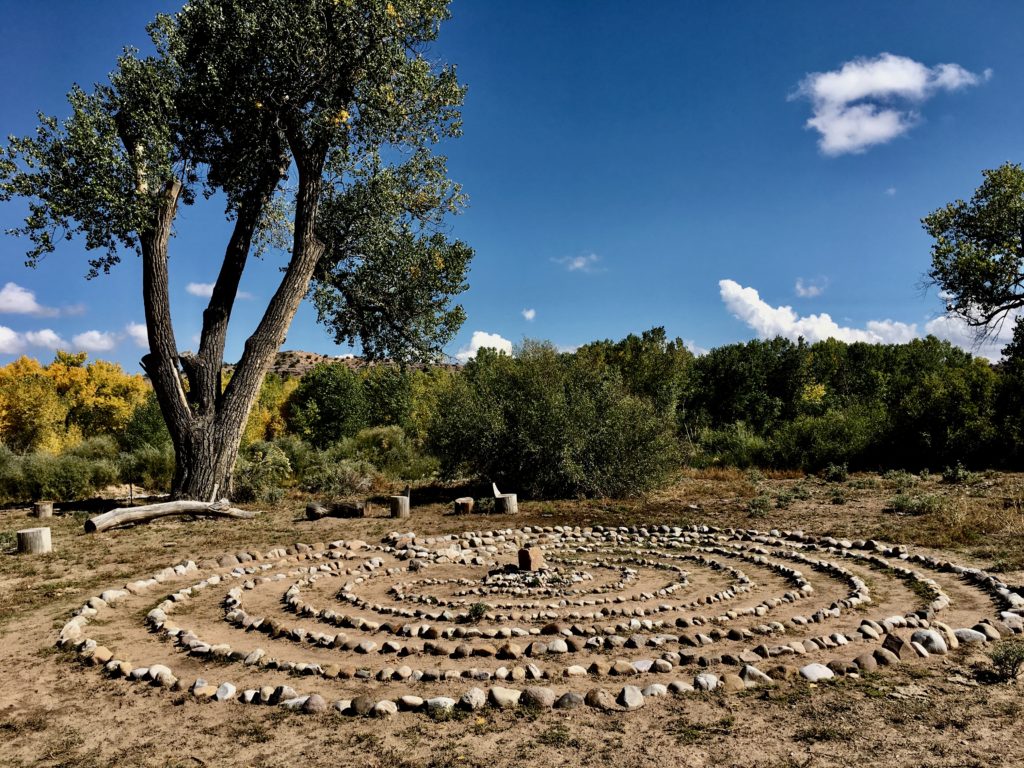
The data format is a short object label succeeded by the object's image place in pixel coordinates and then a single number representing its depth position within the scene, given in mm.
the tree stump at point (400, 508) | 14664
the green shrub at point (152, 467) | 21859
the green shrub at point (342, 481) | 19078
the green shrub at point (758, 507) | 14490
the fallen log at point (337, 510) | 14750
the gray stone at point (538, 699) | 5055
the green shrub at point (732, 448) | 26484
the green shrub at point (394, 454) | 24359
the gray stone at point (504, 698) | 5074
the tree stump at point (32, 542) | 11383
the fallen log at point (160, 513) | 13391
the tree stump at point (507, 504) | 14844
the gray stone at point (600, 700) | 5005
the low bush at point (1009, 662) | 5266
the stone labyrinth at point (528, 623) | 5512
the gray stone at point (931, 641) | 5906
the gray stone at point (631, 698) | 4992
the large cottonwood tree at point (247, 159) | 14750
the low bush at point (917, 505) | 13352
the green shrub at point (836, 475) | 19822
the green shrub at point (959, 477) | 17641
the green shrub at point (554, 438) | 16422
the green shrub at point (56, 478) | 19750
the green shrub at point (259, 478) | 18219
